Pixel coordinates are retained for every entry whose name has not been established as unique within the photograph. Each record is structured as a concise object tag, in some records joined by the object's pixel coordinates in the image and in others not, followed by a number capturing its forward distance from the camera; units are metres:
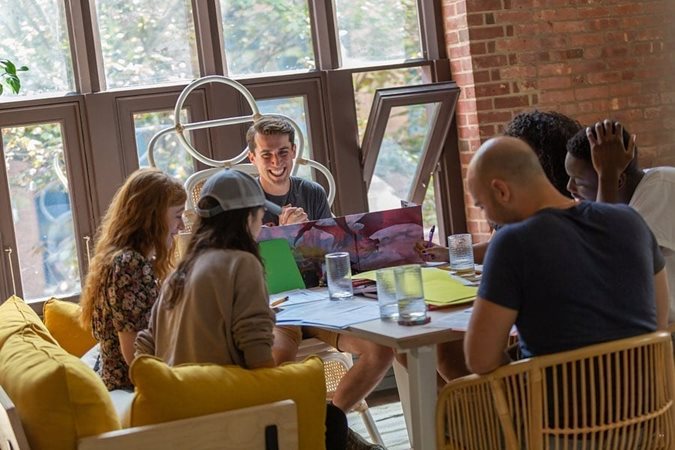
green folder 5.16
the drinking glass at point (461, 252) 5.17
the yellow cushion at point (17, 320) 4.69
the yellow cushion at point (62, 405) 3.68
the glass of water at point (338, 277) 4.87
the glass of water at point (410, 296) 4.16
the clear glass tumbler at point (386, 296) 4.32
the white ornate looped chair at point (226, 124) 6.35
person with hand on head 4.25
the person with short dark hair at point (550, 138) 4.87
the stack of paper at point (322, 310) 4.37
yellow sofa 3.64
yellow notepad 4.47
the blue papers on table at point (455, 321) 4.02
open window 7.61
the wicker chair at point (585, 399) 3.48
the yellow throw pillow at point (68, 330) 5.50
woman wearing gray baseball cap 4.00
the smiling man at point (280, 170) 6.35
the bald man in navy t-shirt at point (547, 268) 3.40
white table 3.97
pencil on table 4.88
